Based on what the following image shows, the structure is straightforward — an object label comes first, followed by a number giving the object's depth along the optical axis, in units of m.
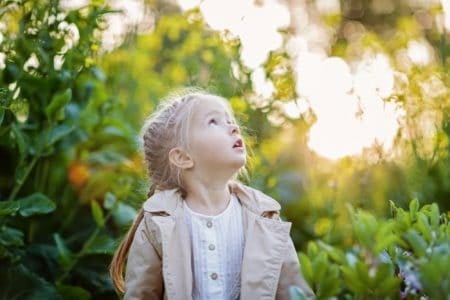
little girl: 2.38
